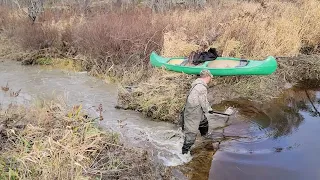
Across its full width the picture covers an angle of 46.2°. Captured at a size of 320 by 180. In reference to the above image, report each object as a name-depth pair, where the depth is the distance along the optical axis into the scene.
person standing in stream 7.07
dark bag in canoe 10.69
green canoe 10.03
